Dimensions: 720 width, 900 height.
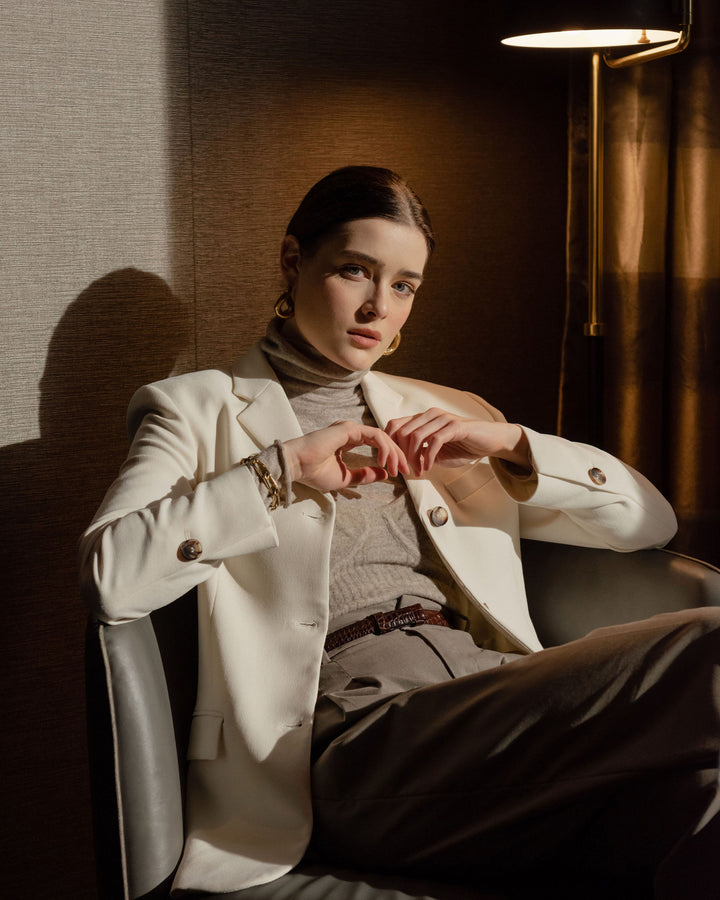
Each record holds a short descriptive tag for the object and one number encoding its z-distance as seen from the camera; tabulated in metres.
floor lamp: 1.70
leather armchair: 1.23
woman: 1.18
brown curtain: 2.01
